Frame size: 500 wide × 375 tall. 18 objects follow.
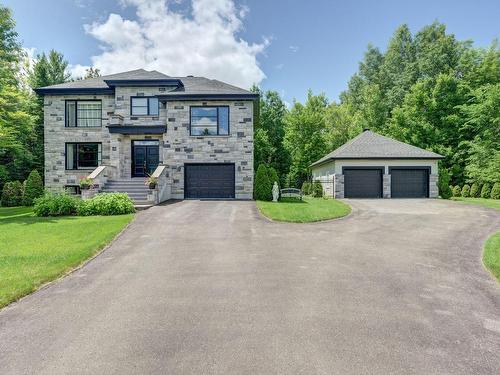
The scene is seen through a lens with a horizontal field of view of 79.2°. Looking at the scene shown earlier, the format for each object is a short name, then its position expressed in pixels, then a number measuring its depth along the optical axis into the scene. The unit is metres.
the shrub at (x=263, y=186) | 19.45
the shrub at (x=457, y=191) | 28.58
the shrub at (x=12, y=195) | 22.67
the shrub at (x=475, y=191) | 27.12
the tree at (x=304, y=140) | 37.50
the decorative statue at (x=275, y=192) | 19.00
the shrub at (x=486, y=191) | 26.03
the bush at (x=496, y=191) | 24.80
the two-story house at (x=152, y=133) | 20.25
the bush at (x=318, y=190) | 27.34
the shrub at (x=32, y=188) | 21.45
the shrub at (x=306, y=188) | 31.66
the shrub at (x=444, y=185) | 23.58
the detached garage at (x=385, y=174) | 23.59
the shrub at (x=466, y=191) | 27.78
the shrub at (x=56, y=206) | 14.47
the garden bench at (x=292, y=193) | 20.55
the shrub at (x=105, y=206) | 14.45
